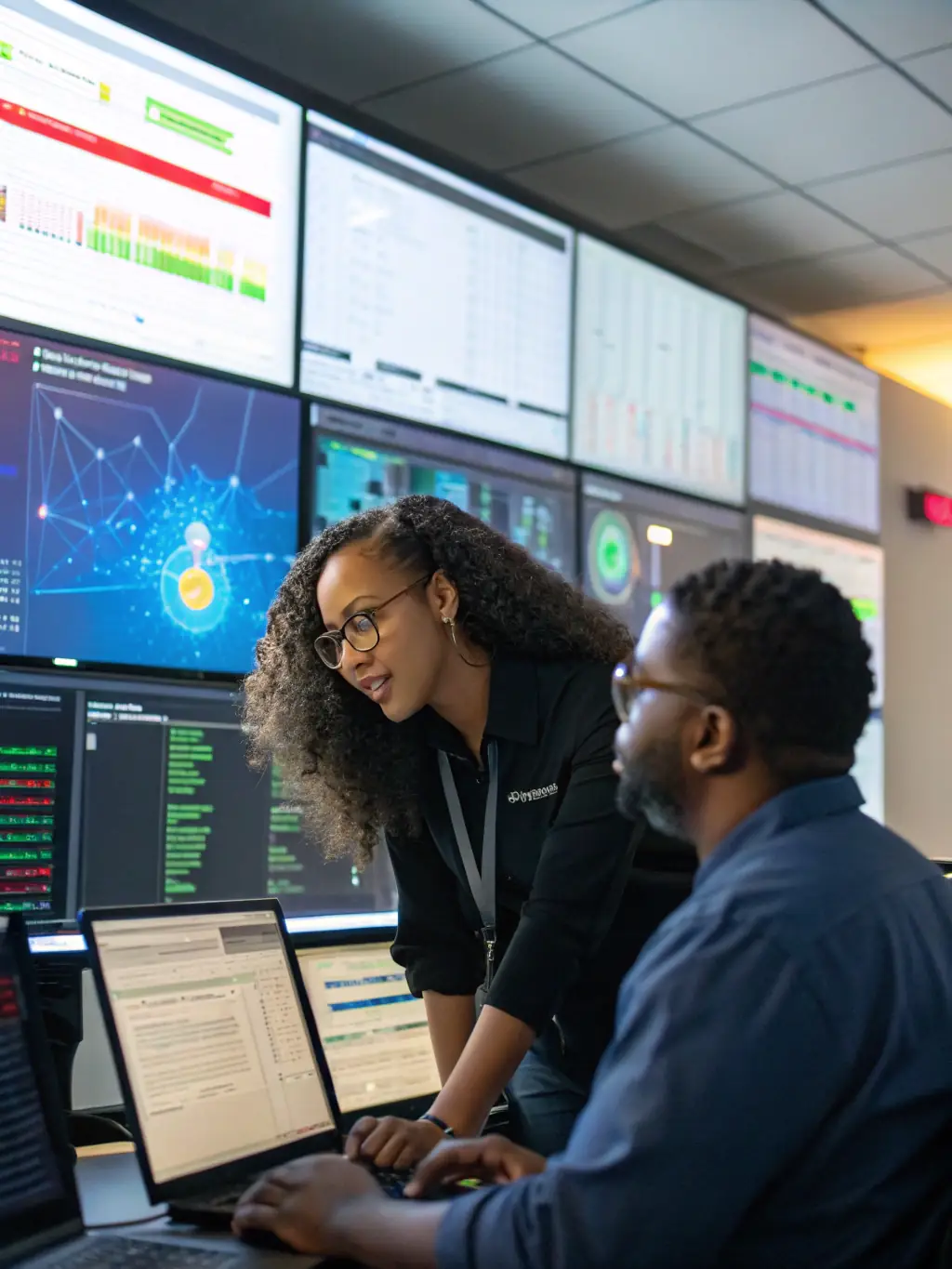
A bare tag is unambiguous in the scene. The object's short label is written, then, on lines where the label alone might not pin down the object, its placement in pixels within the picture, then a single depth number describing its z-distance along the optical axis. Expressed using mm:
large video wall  2328
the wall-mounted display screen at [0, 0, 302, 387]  2344
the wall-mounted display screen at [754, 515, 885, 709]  4195
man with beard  902
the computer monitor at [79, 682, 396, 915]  2379
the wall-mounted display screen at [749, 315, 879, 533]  4215
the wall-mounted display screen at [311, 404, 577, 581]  2852
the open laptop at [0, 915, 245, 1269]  1170
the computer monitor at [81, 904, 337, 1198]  1336
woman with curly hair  1725
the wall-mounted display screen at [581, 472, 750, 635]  3516
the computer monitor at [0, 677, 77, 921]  2227
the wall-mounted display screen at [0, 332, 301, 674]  2316
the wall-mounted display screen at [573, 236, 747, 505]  3557
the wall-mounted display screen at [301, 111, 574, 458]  2885
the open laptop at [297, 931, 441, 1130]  2006
